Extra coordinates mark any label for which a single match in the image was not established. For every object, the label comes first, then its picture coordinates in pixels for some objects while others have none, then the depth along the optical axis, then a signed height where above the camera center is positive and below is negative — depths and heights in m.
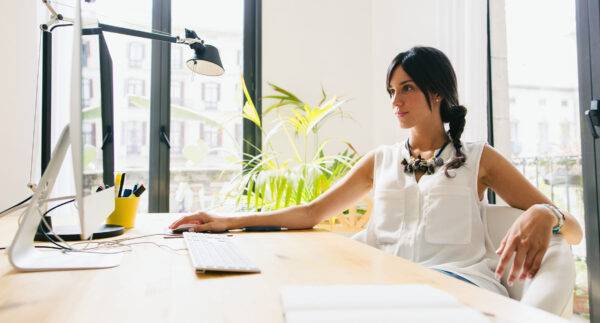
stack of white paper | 0.53 -0.17
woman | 1.28 -0.04
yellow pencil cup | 1.43 -0.11
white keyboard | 0.81 -0.16
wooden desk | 0.59 -0.18
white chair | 0.86 -0.22
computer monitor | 0.69 -0.06
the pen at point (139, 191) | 1.49 -0.04
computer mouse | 1.30 -0.15
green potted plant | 2.23 +0.06
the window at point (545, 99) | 1.96 +0.39
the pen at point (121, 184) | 1.48 -0.02
